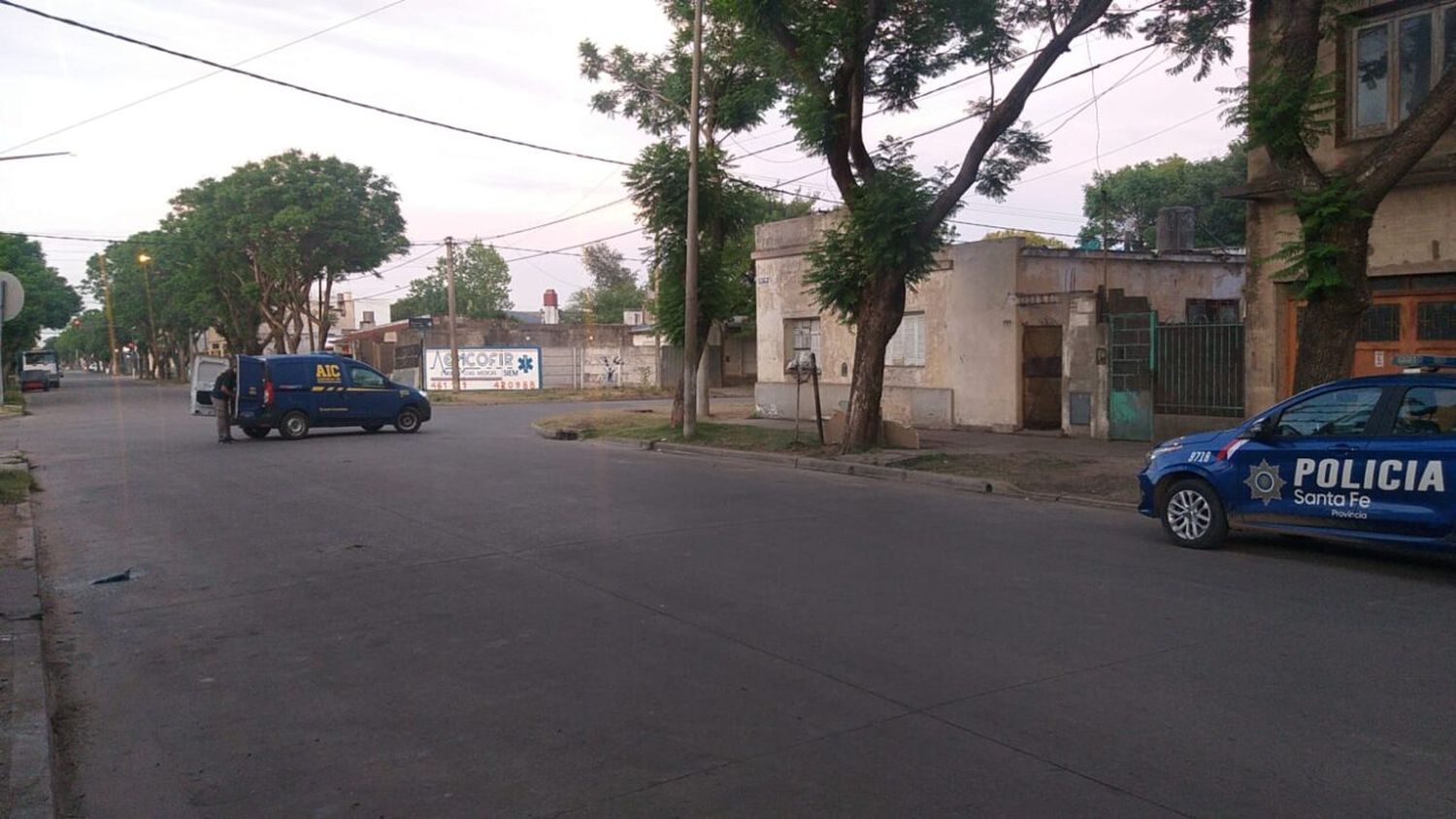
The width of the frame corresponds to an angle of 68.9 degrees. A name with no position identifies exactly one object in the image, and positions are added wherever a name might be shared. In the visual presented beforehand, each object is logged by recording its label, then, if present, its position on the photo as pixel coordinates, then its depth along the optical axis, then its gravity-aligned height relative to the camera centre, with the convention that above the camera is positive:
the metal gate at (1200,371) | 17.30 -0.31
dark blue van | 23.07 -0.66
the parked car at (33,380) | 65.19 -0.44
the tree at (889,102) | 16.80 +4.24
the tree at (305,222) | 44.91 +6.31
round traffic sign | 14.95 +1.10
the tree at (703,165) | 23.17 +4.31
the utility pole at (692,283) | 21.06 +1.61
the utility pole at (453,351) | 43.95 +0.63
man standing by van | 22.48 -0.65
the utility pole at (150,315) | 66.50 +3.99
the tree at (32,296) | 54.94 +4.45
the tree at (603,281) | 87.56 +7.18
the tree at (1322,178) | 10.75 +1.78
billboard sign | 52.01 -0.17
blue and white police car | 8.33 -1.01
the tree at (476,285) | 85.00 +6.55
